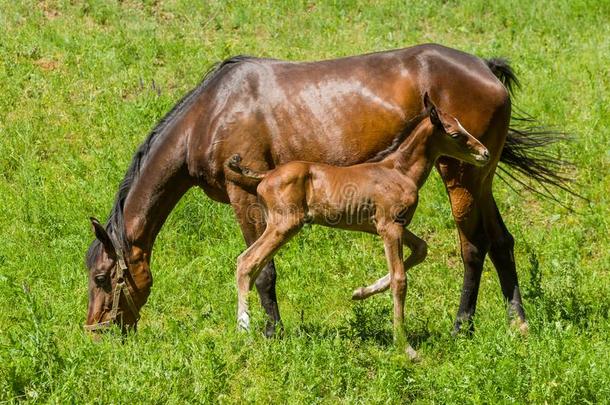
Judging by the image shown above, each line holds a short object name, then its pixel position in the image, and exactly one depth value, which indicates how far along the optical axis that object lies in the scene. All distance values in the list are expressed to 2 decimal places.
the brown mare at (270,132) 15.66
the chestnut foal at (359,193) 14.53
